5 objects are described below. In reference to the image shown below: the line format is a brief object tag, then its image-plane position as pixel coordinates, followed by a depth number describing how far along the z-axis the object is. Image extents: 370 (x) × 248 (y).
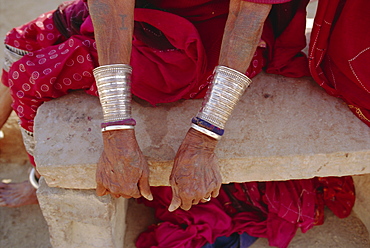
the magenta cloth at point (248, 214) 1.63
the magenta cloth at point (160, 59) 1.24
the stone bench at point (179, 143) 1.26
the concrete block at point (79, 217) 1.32
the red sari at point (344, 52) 1.23
